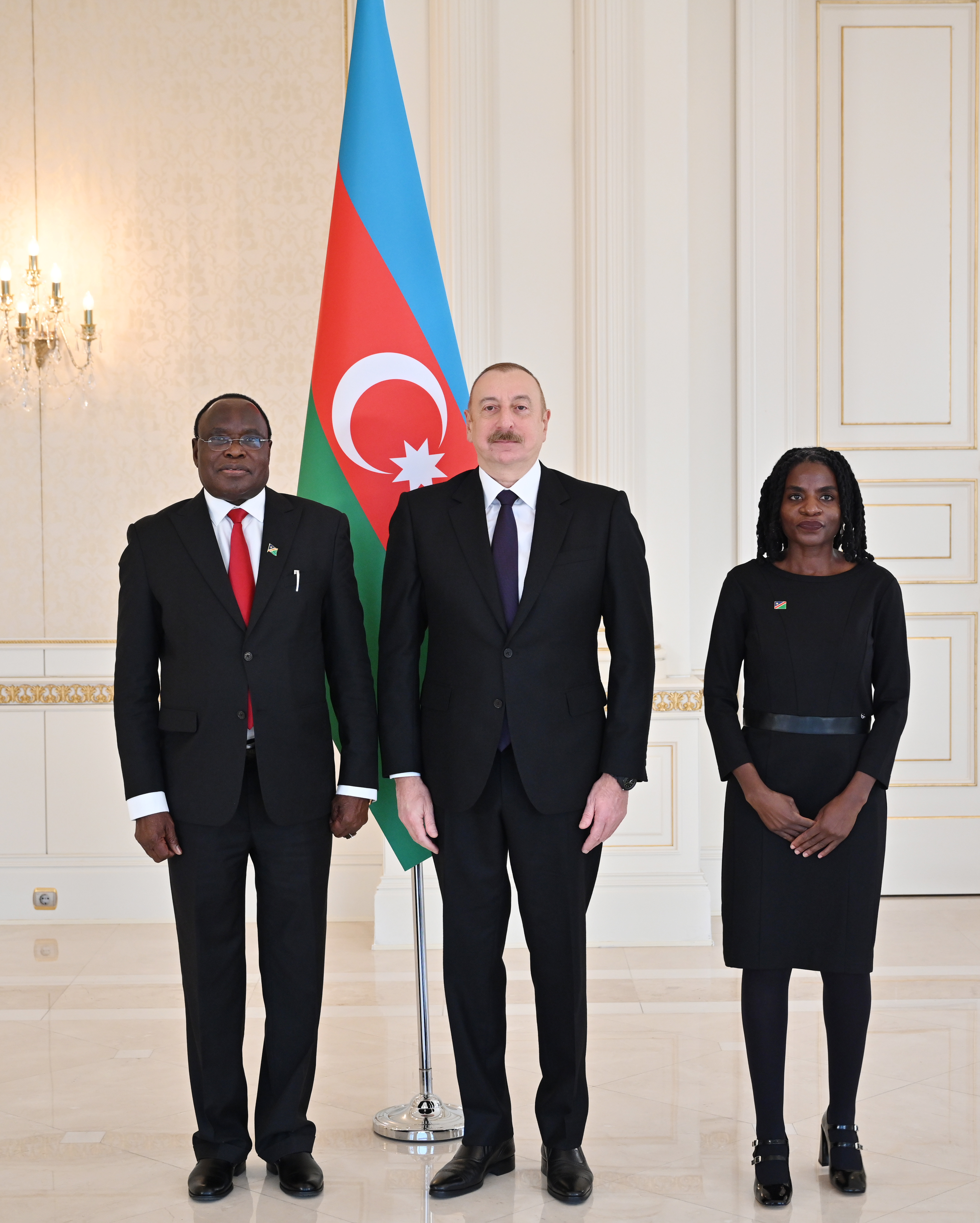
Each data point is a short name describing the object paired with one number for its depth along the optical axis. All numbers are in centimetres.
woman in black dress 248
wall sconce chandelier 474
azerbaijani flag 300
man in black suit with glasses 246
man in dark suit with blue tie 246
